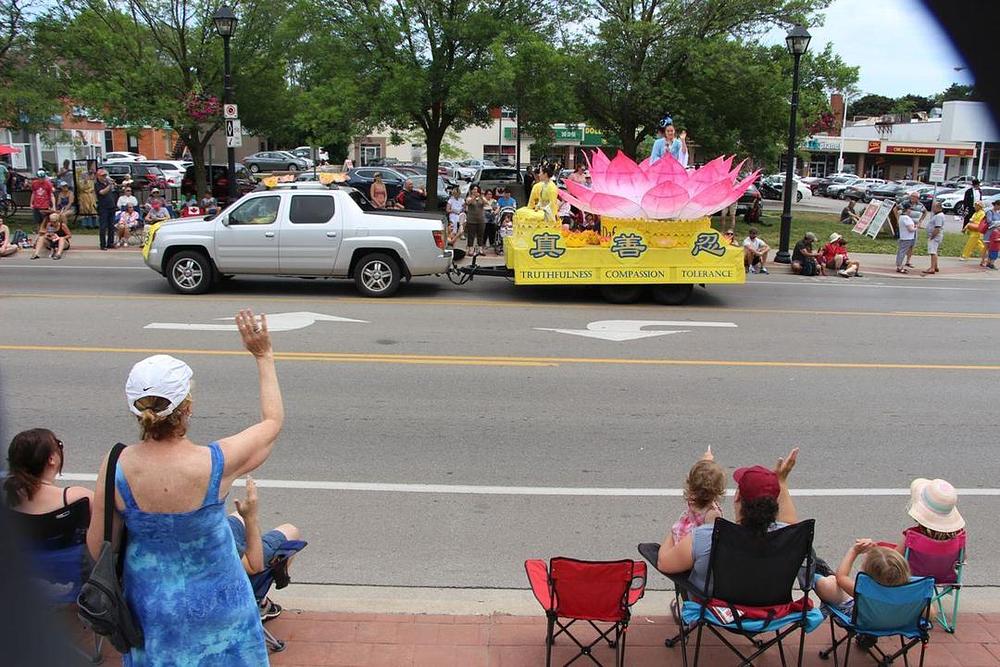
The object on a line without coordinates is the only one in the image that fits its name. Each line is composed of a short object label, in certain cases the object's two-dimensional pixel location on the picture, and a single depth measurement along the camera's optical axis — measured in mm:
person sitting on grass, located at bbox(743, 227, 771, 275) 18766
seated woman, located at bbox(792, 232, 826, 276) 18391
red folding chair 3791
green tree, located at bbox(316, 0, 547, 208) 20984
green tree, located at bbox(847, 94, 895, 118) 106250
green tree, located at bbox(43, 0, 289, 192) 22891
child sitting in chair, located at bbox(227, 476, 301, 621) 3291
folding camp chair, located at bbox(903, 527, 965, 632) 4223
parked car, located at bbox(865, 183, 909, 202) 46969
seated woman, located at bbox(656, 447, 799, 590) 3799
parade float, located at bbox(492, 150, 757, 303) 13164
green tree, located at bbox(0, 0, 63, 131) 21969
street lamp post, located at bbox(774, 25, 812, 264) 18828
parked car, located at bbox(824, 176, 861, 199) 55188
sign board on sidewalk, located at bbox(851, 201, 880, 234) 25922
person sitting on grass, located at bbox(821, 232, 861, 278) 18578
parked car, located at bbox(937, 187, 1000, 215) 42028
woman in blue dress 2682
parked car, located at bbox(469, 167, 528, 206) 28675
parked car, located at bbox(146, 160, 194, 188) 36094
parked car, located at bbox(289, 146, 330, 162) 52450
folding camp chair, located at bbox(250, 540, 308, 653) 3762
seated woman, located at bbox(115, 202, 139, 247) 19672
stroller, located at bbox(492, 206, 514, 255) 19703
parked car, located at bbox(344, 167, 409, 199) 28297
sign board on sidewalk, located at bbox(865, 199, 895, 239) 25391
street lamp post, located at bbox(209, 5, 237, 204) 19062
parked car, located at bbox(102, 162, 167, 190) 30984
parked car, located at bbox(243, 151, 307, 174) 45125
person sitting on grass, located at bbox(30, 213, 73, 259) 17906
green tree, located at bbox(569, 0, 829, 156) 24219
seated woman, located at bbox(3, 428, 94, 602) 3629
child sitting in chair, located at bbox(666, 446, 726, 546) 4172
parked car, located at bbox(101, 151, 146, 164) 46244
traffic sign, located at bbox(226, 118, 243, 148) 19422
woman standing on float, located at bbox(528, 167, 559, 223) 13602
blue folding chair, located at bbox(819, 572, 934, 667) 3783
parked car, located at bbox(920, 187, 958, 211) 41344
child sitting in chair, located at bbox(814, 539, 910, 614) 3797
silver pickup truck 13656
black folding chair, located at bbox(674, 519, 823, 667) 3777
